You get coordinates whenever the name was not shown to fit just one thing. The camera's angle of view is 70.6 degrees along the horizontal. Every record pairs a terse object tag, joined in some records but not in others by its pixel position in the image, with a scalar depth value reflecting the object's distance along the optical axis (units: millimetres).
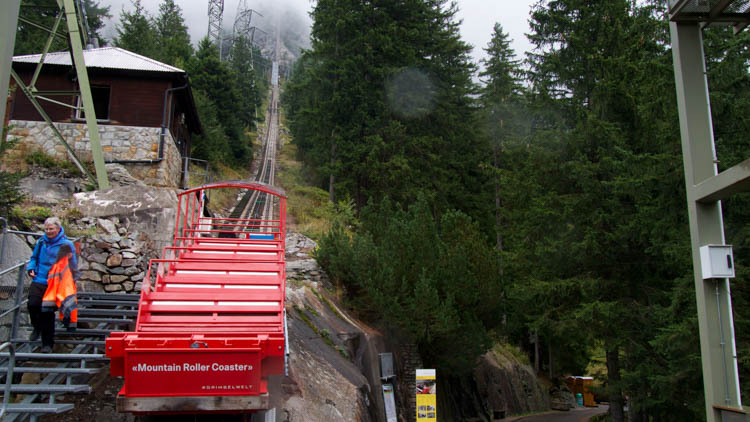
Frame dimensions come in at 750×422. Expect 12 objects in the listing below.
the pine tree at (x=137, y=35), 37875
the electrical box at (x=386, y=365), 10651
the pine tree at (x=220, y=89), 39469
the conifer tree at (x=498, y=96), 30172
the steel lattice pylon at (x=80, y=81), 14328
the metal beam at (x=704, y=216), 5645
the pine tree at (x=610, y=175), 13164
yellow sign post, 10234
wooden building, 18766
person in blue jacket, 7285
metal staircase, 5926
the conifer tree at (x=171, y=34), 38400
